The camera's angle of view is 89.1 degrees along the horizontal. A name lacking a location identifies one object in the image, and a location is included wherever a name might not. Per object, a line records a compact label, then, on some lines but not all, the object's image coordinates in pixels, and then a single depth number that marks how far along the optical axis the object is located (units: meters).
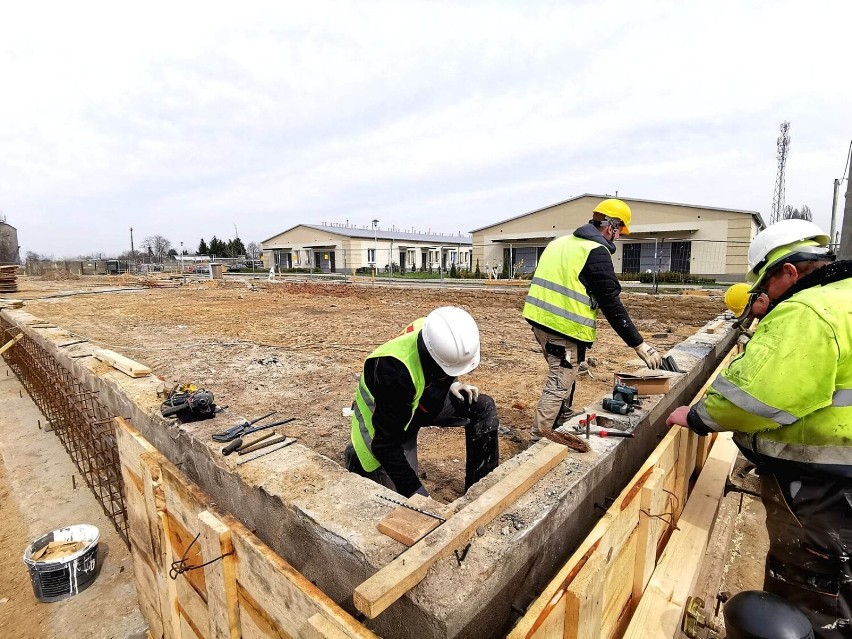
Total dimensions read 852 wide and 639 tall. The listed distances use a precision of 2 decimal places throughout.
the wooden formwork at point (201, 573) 1.66
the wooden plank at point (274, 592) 1.53
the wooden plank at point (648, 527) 2.11
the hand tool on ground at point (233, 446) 2.51
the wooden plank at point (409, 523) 1.66
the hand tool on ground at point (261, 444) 2.53
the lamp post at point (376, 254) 38.33
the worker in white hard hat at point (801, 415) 1.60
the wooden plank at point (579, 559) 1.34
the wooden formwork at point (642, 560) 1.50
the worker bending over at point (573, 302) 3.24
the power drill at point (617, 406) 2.90
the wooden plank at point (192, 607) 2.34
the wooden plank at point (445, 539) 1.28
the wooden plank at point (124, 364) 4.09
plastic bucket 3.30
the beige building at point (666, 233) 20.77
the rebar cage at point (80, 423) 4.29
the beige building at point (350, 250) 38.22
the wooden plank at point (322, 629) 1.36
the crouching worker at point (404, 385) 2.36
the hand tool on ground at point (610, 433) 2.63
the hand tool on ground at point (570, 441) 2.39
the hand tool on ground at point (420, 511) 1.75
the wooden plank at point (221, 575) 1.99
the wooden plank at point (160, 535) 2.58
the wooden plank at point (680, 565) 1.93
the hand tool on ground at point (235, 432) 2.65
